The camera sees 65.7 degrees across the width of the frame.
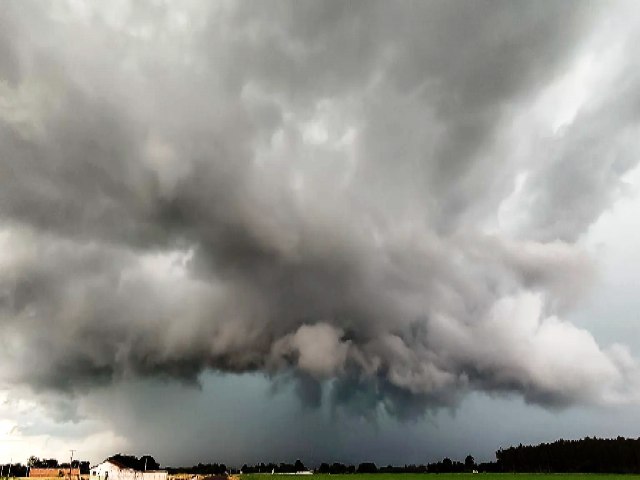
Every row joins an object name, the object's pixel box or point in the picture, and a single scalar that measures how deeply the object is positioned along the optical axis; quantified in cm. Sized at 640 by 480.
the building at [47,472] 15762
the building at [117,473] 13525
